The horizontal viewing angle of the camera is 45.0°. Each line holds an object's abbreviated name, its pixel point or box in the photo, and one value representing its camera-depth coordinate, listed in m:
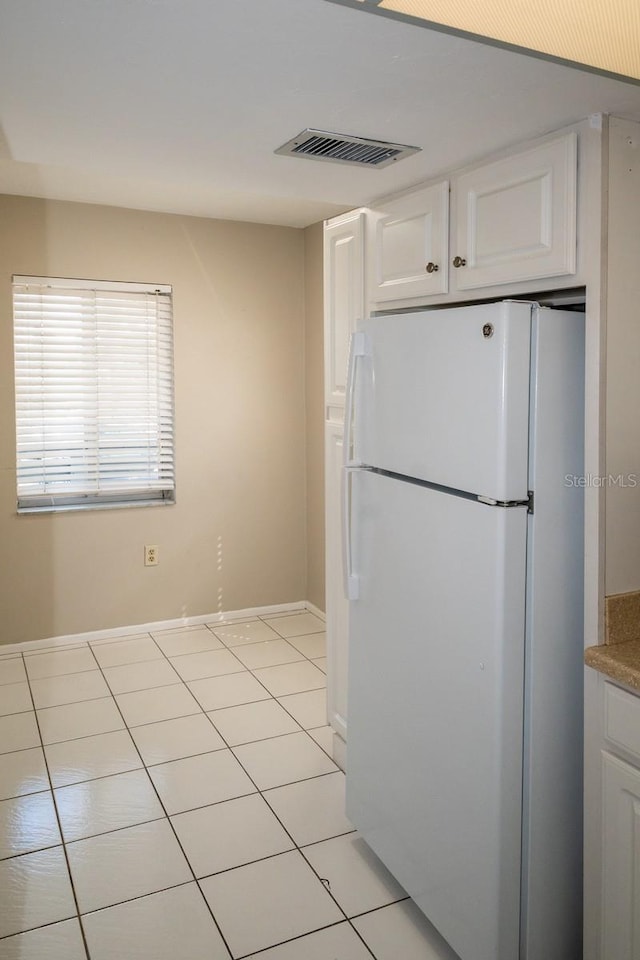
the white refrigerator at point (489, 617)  1.73
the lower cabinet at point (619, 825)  1.65
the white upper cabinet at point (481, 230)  1.77
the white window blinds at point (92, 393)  4.12
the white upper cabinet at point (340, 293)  2.67
